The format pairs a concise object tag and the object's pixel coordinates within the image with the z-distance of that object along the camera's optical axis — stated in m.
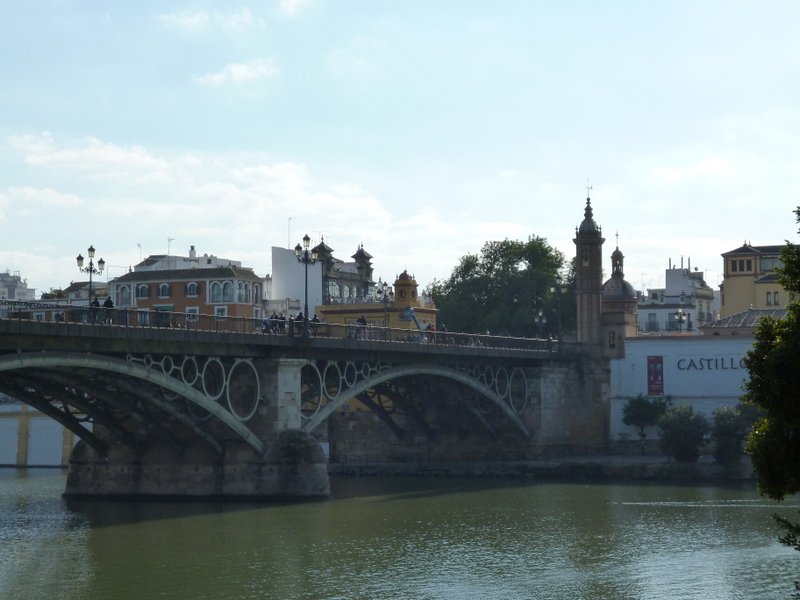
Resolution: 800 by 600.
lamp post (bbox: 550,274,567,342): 118.09
